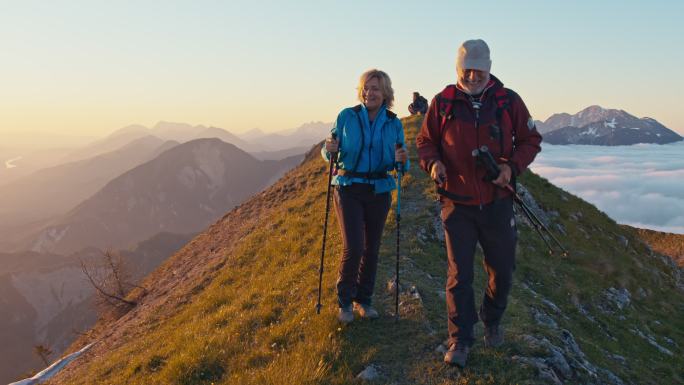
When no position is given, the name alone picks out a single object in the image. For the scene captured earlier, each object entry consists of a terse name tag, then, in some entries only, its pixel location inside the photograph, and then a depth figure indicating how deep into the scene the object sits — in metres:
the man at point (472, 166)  5.65
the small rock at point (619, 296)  15.17
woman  7.13
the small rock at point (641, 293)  17.45
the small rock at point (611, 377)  7.43
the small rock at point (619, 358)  10.07
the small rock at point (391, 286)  9.29
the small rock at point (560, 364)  6.64
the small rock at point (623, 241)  23.28
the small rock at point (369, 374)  6.49
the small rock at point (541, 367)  6.21
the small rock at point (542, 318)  9.73
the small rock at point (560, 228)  20.07
